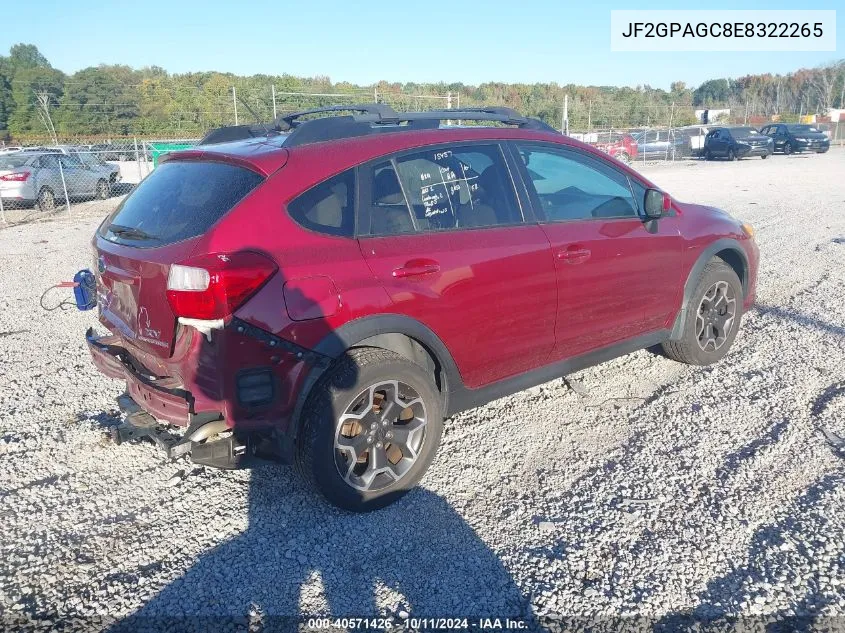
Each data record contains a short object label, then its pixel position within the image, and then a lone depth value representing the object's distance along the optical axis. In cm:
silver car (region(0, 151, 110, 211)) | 1611
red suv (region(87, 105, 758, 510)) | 306
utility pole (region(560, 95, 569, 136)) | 2677
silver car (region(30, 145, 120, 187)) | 1812
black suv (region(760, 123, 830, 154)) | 3334
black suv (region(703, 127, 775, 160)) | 3072
